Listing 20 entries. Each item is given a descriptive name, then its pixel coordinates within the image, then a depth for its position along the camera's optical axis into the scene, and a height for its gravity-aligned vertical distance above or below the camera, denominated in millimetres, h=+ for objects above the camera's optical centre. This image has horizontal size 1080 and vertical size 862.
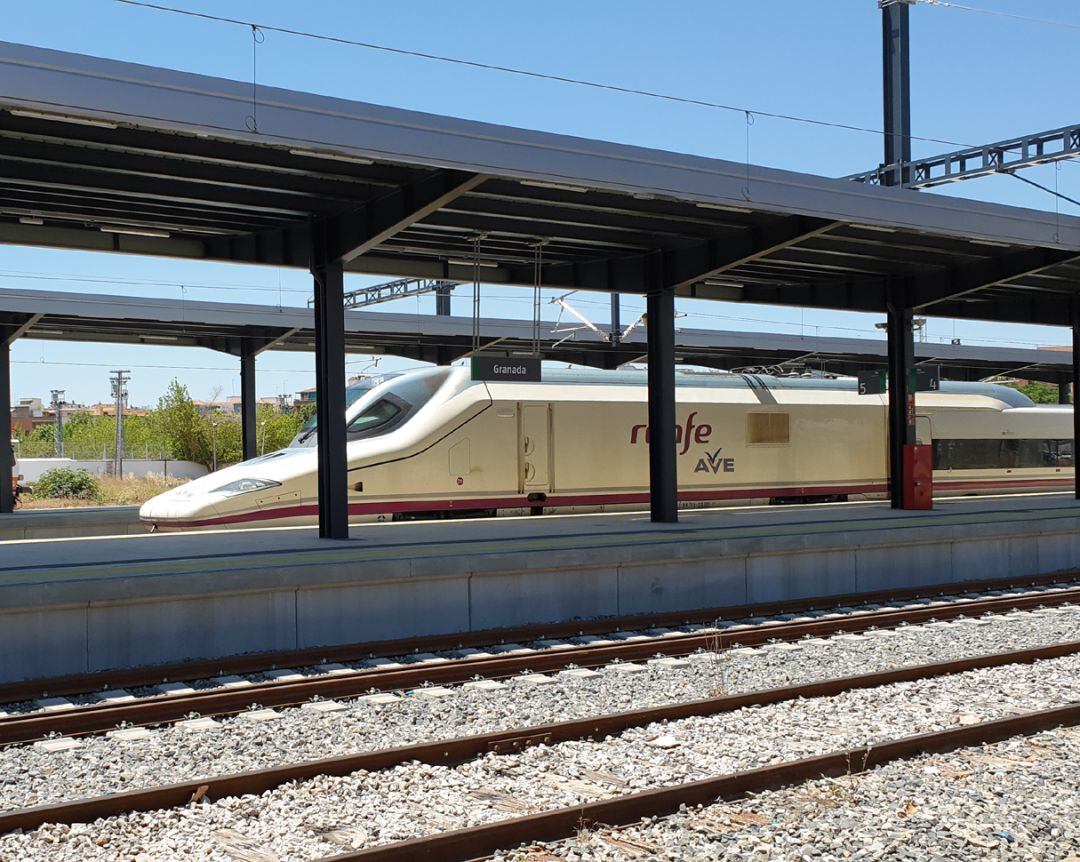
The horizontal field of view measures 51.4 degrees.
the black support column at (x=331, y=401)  13180 +645
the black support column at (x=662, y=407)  15727 +588
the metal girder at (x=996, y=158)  18344 +5069
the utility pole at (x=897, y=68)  27141 +9160
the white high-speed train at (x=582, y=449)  16531 +2
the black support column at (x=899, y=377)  18812 +1138
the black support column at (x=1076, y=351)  20547 +1662
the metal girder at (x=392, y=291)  28766 +4296
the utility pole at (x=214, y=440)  45250 +709
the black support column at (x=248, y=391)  23594 +1379
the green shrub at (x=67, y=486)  40719 -950
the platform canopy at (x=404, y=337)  19969 +2500
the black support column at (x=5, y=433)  21312 +539
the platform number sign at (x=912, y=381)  18578 +1087
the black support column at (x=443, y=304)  35062 +4669
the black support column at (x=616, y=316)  28420 +3873
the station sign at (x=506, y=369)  13773 +1028
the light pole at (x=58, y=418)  56756 +2252
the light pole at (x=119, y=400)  48531 +2804
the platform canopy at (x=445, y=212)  9852 +2841
